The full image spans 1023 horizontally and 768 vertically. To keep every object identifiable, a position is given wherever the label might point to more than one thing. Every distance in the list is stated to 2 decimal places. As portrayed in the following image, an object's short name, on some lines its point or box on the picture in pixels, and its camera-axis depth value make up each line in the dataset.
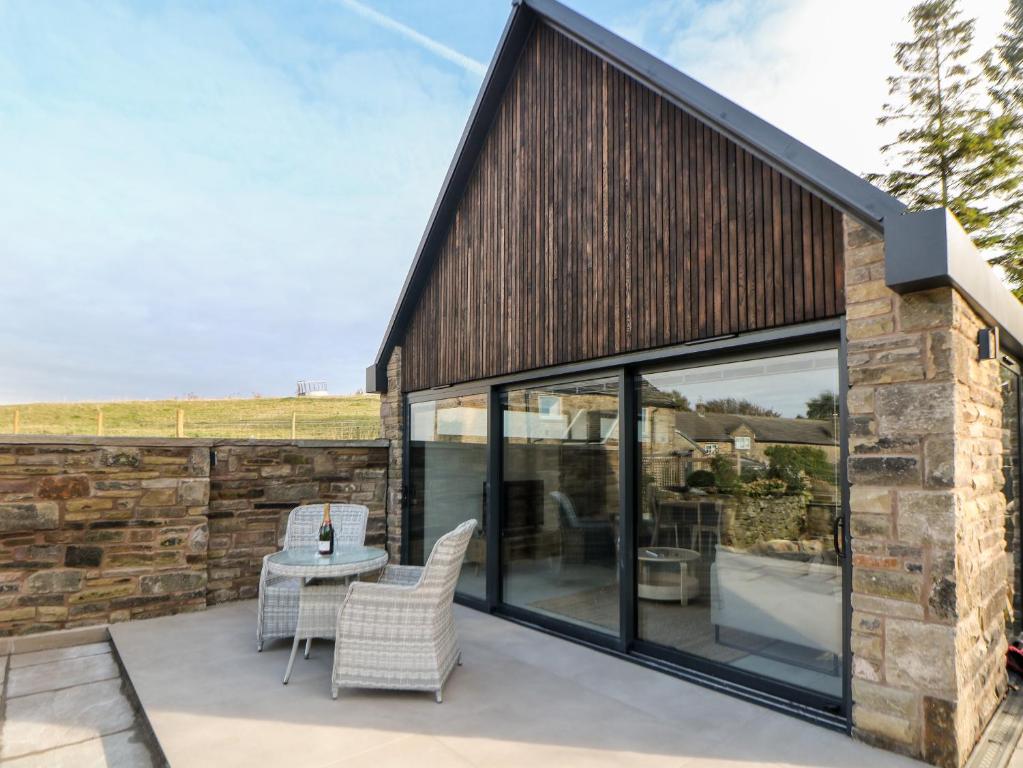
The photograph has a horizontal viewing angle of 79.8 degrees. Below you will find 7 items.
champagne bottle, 4.59
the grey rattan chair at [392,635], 3.69
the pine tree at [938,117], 11.04
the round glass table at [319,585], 4.18
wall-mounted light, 3.27
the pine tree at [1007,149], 10.55
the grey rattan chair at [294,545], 4.70
